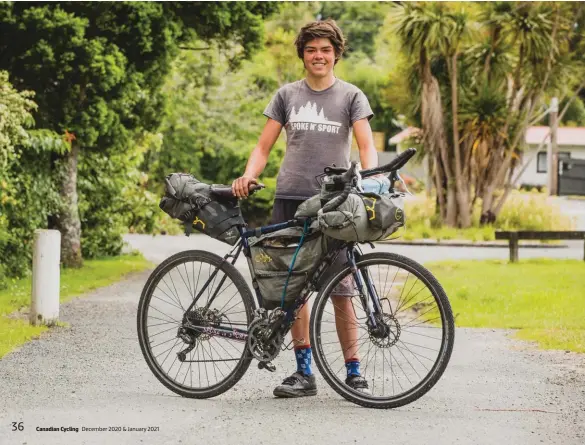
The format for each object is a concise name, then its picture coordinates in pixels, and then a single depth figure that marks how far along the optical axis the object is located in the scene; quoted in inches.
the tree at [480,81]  1194.0
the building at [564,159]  2438.5
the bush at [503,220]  1186.6
